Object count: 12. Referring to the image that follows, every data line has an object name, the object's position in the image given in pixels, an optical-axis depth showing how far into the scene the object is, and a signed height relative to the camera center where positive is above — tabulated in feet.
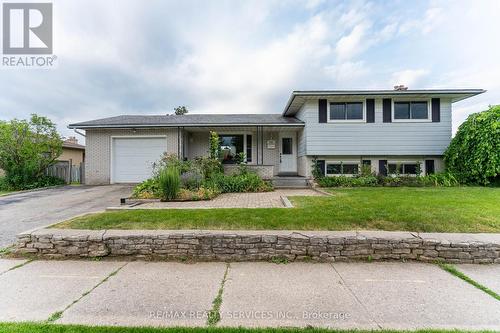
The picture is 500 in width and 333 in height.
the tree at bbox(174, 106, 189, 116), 120.88 +31.56
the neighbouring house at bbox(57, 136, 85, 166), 63.87 +5.14
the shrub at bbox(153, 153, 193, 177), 29.56 +0.79
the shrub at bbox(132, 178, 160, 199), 25.26 -2.43
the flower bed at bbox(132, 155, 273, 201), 24.39 -1.69
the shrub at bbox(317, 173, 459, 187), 33.60 -1.97
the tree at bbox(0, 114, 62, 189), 38.78 +3.78
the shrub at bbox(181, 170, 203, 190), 29.48 -1.36
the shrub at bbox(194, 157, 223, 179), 32.81 +0.43
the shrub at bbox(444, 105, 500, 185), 31.22 +2.46
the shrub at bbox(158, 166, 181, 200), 23.91 -1.54
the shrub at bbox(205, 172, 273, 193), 31.53 -2.05
